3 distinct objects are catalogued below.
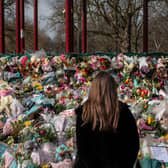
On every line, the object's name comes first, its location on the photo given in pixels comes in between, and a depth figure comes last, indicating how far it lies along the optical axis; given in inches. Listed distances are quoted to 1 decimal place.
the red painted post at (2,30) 413.1
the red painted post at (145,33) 399.5
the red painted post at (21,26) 469.2
